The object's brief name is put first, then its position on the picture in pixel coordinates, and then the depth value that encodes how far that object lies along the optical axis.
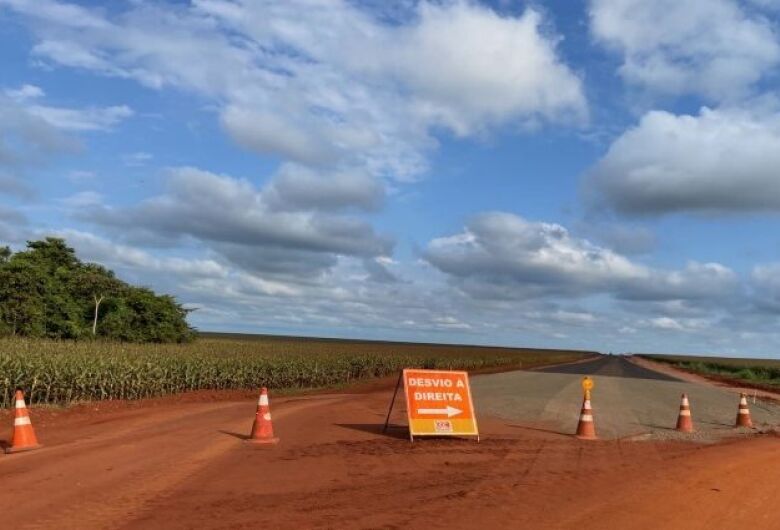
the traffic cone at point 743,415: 16.64
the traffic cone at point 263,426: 11.41
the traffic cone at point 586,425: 13.05
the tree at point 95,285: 45.53
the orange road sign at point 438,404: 12.02
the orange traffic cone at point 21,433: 11.19
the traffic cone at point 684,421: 15.01
